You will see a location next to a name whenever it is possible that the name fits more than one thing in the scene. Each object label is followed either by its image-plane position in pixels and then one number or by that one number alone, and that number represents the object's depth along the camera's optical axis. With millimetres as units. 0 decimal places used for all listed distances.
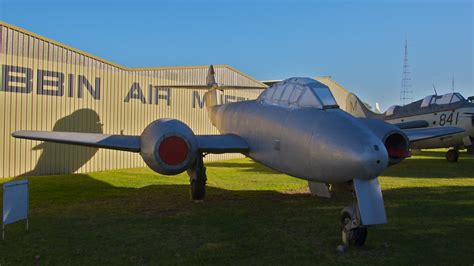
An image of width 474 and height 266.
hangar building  12602
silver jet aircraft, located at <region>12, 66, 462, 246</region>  4852
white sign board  5445
